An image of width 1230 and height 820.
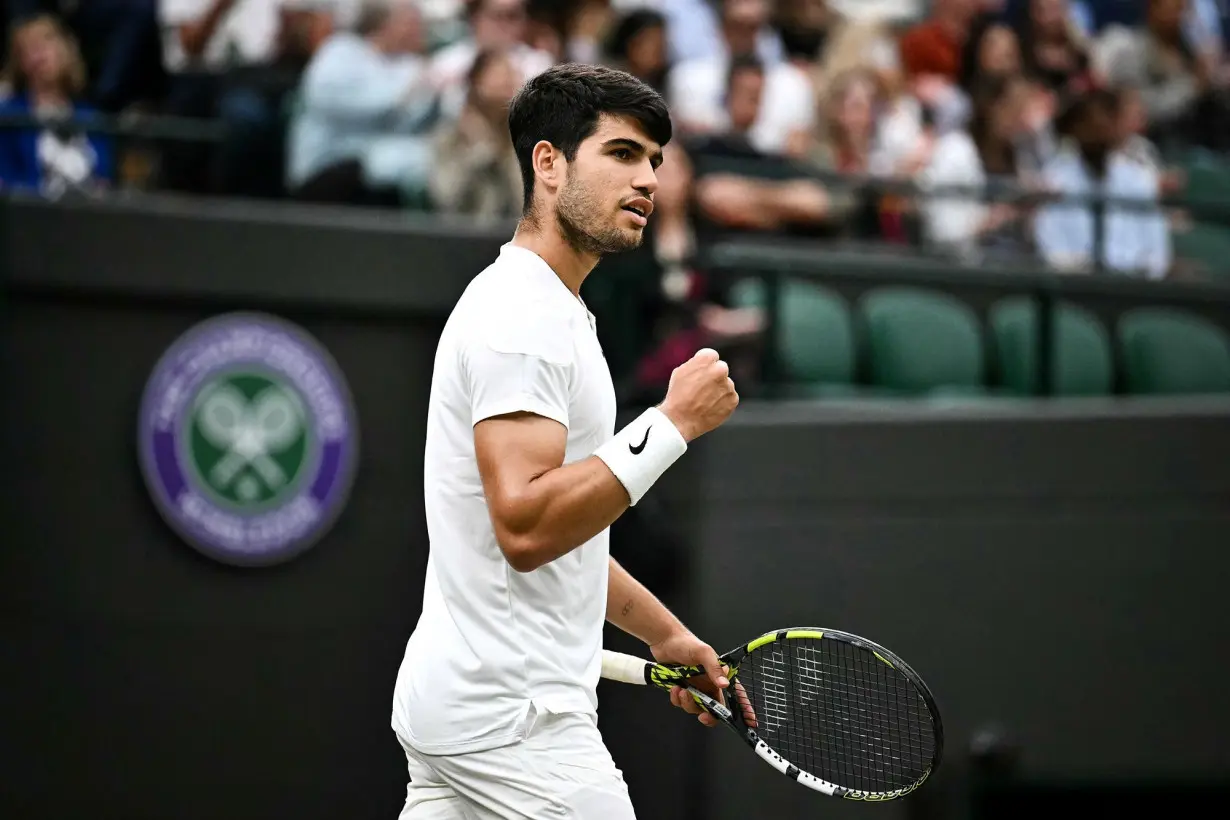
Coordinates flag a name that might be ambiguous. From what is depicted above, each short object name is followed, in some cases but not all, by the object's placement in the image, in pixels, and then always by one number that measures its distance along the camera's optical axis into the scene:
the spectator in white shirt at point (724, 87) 16.44
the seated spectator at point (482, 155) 13.98
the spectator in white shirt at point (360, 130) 14.12
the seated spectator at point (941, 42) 19.72
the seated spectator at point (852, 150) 16.61
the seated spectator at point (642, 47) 15.97
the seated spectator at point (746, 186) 15.10
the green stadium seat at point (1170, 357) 16.55
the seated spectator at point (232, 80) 13.88
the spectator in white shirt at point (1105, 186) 17.86
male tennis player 5.61
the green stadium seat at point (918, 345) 15.52
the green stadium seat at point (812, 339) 14.70
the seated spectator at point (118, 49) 14.50
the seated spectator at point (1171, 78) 22.09
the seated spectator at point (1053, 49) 20.50
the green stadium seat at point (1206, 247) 18.97
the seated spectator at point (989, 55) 19.16
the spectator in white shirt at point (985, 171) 17.23
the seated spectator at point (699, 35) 17.80
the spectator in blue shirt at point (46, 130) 13.08
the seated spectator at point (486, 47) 15.00
